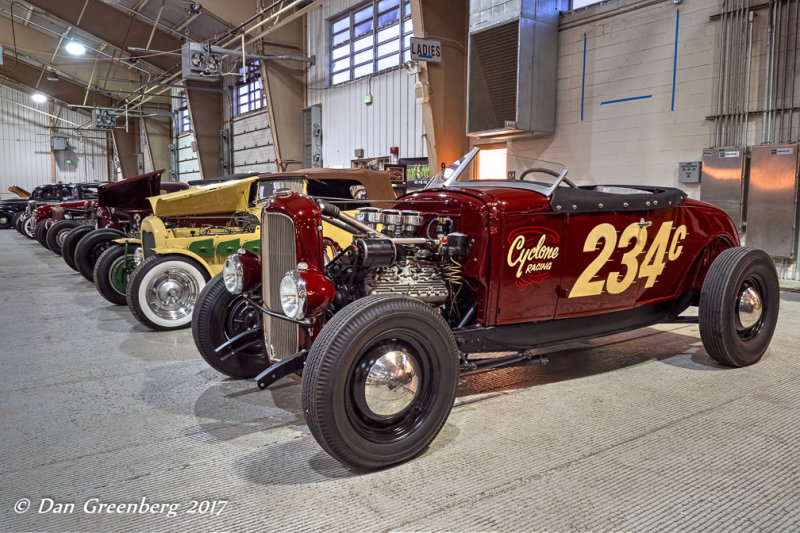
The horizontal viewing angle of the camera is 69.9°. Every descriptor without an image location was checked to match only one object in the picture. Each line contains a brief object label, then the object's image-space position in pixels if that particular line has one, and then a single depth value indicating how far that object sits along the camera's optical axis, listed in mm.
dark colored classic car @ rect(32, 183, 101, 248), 11324
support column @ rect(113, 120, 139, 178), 28188
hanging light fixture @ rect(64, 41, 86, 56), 18247
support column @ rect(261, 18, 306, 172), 15695
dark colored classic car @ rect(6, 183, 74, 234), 15817
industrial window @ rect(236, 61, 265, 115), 18359
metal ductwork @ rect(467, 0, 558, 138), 8727
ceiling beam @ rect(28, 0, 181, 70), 17094
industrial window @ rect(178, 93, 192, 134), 24533
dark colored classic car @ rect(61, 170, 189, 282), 7449
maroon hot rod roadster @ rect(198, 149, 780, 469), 2311
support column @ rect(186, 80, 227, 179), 20375
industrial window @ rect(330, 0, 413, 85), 12505
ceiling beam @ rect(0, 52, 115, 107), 24078
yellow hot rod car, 4949
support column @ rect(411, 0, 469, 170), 10203
